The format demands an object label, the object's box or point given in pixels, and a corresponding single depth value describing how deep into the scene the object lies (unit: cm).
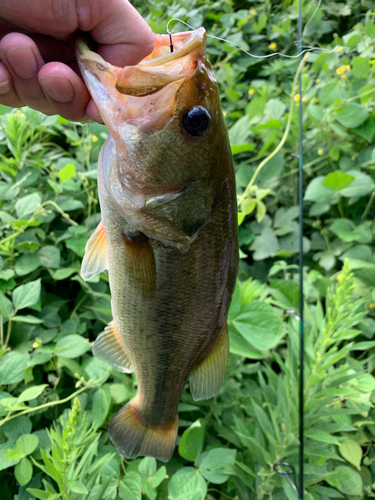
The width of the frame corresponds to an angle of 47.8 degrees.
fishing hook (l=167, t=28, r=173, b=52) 25
